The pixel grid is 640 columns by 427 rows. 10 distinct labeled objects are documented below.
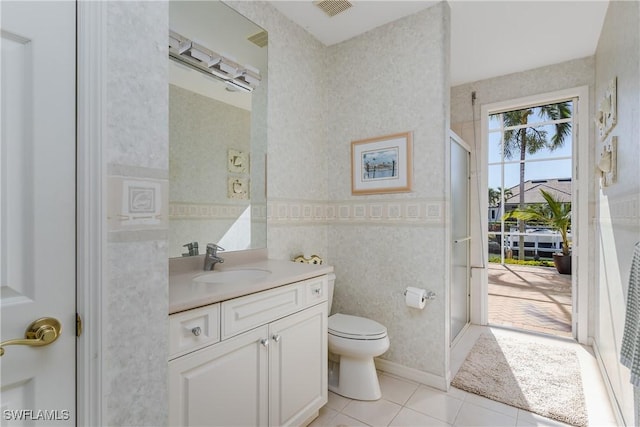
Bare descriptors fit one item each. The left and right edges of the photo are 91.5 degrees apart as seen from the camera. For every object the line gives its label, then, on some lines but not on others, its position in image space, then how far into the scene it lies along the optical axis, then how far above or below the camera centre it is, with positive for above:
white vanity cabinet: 1.13 -0.65
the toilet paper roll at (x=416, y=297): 2.11 -0.57
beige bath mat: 1.91 -1.18
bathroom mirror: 1.67 +0.47
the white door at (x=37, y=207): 0.72 +0.01
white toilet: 1.93 -0.88
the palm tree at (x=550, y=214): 4.21 +0.00
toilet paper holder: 2.14 -0.56
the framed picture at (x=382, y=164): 2.27 +0.38
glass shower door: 2.62 -0.22
